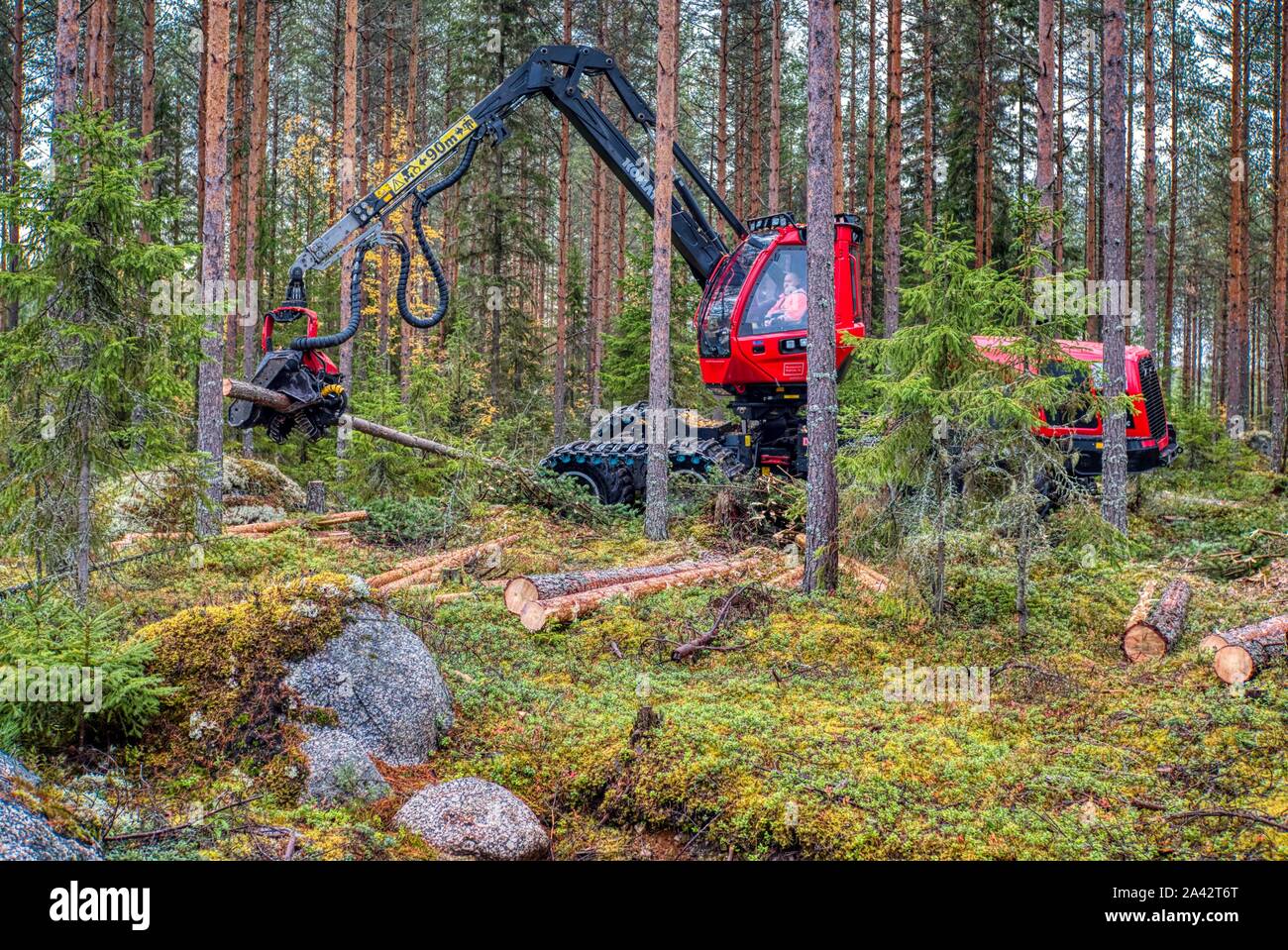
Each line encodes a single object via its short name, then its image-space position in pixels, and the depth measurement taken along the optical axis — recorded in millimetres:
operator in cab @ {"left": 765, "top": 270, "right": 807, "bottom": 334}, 12562
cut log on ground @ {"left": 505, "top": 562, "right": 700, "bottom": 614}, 8820
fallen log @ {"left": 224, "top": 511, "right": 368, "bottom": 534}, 11992
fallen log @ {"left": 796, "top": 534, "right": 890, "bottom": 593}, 9570
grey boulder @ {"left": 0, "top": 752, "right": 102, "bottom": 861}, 3363
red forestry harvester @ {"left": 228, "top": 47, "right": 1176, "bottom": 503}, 10547
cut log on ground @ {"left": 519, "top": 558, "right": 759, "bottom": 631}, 8586
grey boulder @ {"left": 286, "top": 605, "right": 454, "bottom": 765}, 5832
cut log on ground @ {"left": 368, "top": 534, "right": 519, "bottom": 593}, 9771
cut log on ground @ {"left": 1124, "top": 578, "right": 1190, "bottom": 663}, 7941
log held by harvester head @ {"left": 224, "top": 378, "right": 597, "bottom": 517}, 12742
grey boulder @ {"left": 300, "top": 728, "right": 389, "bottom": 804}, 5125
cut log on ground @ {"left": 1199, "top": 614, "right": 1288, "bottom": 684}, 6867
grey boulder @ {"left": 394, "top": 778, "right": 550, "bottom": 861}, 4734
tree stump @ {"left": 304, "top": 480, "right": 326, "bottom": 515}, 13453
